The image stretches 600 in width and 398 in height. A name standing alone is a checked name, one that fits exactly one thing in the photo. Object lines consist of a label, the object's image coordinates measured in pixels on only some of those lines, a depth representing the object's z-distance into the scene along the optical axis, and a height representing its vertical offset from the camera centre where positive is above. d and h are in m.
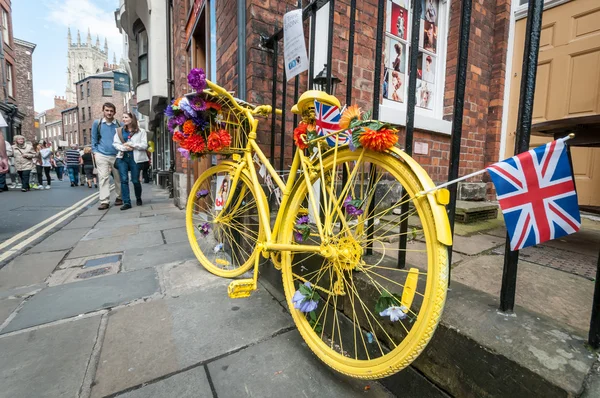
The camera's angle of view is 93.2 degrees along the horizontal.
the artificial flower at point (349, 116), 1.04 +0.22
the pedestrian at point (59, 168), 14.84 +0.06
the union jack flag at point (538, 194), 0.69 -0.03
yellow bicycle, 0.79 -0.32
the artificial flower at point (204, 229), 2.24 -0.44
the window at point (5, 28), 17.24 +8.52
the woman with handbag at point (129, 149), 4.75 +0.37
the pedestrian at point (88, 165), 10.25 +0.18
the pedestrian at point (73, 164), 10.73 +0.21
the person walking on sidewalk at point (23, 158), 8.05 +0.29
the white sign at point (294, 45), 1.64 +0.78
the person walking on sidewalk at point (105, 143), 4.74 +0.46
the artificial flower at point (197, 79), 1.73 +0.57
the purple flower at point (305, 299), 1.12 -0.50
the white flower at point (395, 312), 0.83 -0.40
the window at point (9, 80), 17.80 +5.59
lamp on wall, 1.63 +0.56
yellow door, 2.85 +1.16
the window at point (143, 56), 8.53 +3.48
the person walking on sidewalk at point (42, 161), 10.14 +0.29
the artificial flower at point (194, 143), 1.93 +0.20
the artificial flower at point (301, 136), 1.26 +0.18
